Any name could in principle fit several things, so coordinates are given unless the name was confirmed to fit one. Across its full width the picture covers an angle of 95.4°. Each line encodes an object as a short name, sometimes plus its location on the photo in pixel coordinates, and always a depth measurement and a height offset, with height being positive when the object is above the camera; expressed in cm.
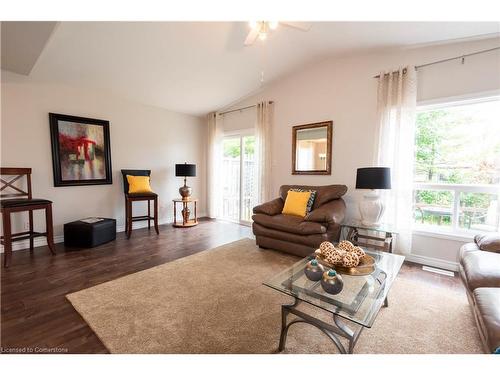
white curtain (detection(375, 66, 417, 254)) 288 +37
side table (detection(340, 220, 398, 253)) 277 -88
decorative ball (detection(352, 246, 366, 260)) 178 -65
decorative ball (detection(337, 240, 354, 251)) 185 -62
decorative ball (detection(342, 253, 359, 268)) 166 -66
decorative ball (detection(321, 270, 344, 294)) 143 -71
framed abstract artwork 344 +32
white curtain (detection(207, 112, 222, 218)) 518 +14
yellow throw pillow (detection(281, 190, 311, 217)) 333 -49
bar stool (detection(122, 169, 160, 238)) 383 -49
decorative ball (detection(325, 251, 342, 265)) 168 -65
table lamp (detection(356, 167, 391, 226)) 274 -20
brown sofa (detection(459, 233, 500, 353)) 114 -74
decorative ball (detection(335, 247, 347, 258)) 170 -62
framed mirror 369 +38
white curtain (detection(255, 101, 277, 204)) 431 +41
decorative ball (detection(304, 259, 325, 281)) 156 -69
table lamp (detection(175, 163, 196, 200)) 454 -4
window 258 +5
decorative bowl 163 -71
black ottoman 325 -92
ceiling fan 216 +140
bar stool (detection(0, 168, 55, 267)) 255 -43
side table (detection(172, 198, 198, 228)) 458 -95
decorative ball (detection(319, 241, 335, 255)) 176 -60
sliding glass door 490 -16
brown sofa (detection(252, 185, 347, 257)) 282 -70
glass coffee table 126 -78
